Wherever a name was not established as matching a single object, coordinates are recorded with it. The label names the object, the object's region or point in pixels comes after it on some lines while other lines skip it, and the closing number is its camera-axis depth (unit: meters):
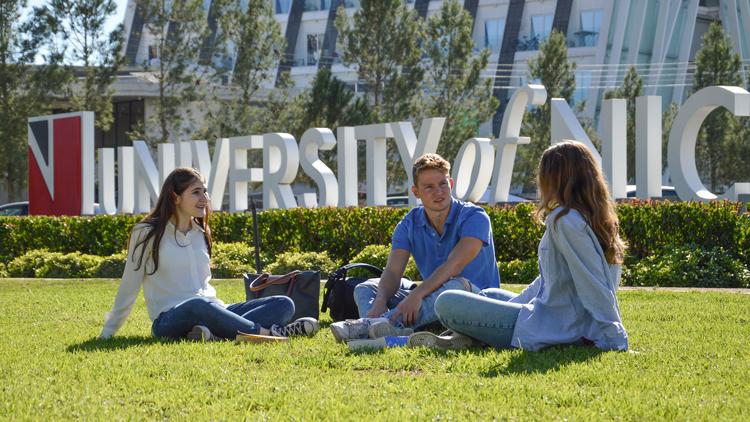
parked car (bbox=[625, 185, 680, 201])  23.76
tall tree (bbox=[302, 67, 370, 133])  27.27
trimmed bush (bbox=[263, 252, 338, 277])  15.84
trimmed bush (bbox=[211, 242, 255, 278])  16.30
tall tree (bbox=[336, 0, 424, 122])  27.86
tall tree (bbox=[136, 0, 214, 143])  29.58
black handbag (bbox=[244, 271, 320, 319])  8.22
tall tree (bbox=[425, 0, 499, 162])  29.38
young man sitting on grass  7.18
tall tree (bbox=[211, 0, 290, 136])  29.84
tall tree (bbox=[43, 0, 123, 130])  29.00
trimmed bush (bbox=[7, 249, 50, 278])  18.28
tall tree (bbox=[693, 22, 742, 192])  29.19
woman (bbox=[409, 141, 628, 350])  6.03
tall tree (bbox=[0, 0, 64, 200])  29.42
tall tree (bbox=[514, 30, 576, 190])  29.70
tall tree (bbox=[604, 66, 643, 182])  31.40
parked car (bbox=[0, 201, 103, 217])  28.28
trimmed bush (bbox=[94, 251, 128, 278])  17.28
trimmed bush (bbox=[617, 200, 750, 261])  13.56
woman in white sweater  7.46
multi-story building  38.75
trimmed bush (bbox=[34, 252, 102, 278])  17.64
